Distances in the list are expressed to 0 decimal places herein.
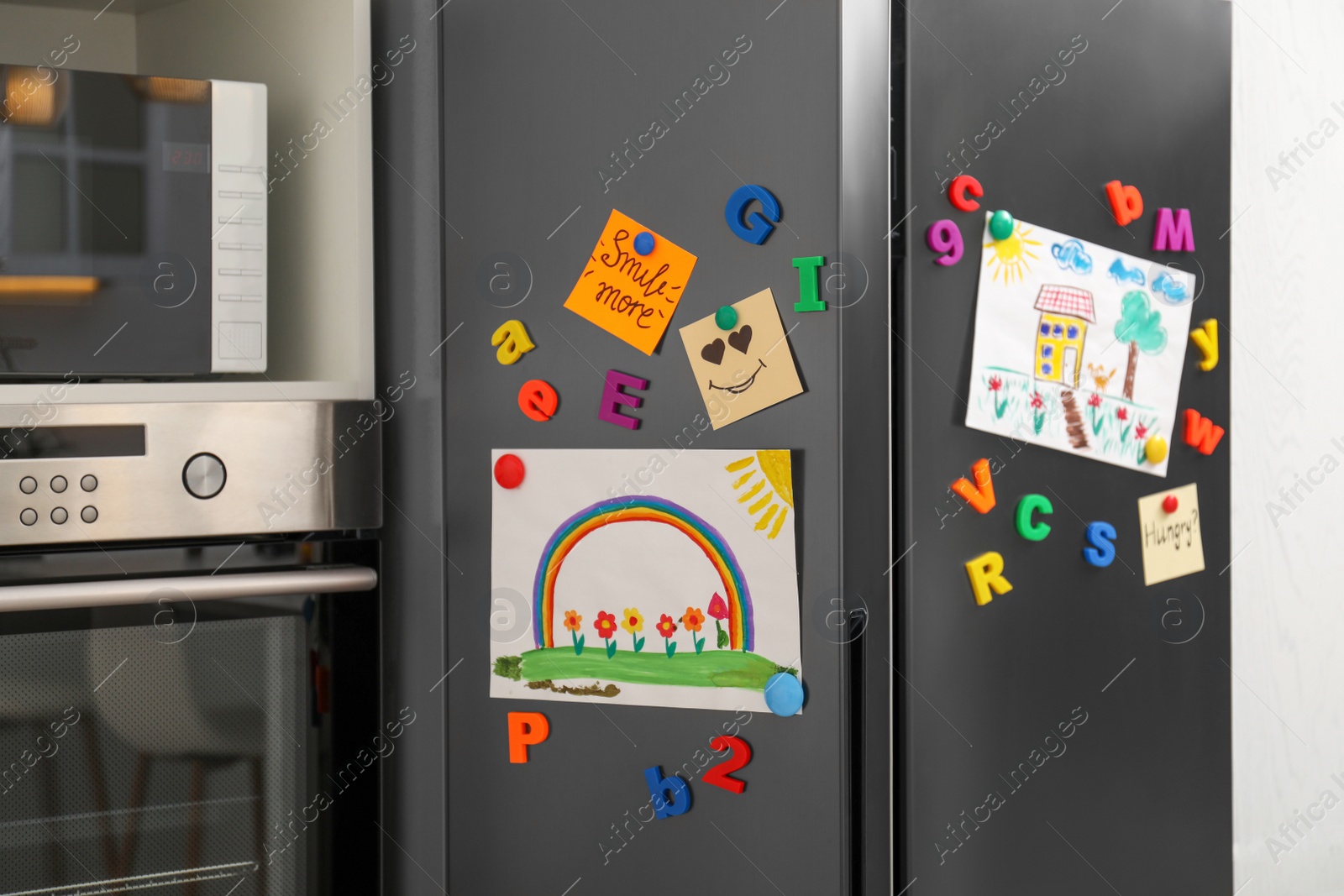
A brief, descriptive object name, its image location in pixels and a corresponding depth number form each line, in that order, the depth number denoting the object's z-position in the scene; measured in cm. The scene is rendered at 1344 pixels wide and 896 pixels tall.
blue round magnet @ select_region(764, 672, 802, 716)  87
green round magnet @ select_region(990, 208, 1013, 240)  92
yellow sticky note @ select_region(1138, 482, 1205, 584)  101
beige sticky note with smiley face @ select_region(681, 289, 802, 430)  87
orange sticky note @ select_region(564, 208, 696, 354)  92
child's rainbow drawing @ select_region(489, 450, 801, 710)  88
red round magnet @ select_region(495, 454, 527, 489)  98
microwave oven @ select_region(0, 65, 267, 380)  101
